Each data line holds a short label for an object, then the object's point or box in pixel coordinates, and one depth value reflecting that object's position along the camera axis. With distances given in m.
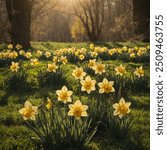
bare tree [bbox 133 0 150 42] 17.41
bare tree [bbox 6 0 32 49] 14.68
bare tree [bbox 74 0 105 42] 28.14
